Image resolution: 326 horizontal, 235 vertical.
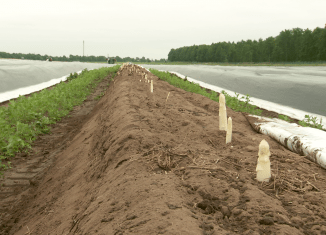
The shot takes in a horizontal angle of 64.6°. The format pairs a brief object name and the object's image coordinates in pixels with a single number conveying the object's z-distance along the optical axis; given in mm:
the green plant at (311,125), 5633
